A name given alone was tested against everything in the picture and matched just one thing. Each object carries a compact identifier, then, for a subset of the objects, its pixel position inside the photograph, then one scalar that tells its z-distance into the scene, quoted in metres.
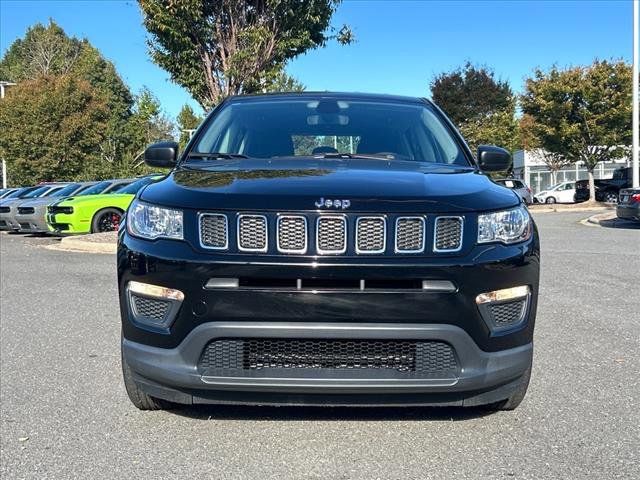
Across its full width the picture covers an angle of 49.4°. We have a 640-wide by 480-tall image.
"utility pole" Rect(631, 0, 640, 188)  23.88
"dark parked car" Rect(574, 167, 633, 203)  35.25
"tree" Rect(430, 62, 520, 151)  46.56
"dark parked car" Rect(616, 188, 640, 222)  17.08
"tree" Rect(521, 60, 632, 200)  29.95
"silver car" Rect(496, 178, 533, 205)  23.51
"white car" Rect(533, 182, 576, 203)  39.81
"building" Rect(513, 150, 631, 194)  47.56
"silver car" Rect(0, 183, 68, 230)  17.64
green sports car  15.21
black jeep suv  2.91
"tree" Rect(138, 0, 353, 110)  13.20
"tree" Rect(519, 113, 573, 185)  33.59
